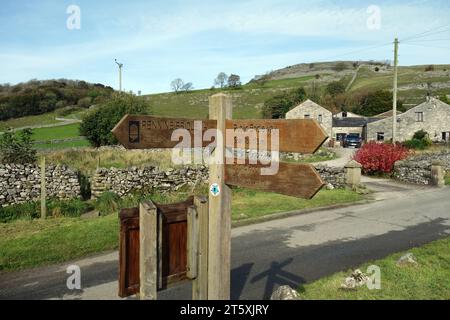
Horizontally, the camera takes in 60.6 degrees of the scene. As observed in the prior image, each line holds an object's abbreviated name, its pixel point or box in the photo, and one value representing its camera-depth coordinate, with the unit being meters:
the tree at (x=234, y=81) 106.54
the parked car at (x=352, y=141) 47.69
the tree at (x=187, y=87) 112.54
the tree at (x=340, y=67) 137.00
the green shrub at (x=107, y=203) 12.45
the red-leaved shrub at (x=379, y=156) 22.58
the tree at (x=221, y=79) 108.00
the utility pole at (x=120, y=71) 47.66
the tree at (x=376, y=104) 65.25
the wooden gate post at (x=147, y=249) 3.22
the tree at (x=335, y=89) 82.50
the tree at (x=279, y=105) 62.28
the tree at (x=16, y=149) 14.38
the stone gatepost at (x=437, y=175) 19.78
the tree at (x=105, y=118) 32.75
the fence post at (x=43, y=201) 11.07
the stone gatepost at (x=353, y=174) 17.36
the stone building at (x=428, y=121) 44.50
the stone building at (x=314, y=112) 49.19
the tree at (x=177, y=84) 112.80
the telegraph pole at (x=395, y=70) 28.82
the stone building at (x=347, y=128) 51.84
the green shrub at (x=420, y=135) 43.25
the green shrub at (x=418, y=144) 36.12
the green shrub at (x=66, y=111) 67.43
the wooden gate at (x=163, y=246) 3.26
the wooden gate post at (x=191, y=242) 3.57
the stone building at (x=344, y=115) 63.00
